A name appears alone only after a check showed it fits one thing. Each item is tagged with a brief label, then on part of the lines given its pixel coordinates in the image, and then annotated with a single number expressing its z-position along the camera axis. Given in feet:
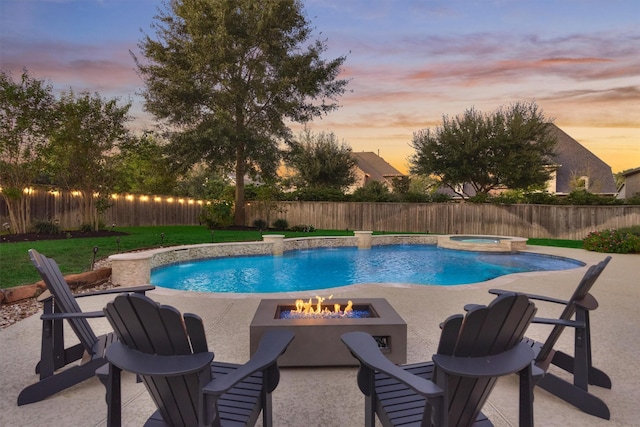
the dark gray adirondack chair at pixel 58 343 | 9.18
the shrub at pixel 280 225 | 64.91
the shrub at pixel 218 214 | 61.36
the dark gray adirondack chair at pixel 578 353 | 9.02
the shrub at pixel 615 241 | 40.73
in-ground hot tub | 45.11
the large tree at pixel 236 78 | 58.49
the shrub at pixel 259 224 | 63.53
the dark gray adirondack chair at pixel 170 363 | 5.51
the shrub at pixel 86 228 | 44.36
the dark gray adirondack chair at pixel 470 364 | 5.44
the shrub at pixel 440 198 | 68.49
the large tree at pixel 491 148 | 76.33
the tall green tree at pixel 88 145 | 41.04
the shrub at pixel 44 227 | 40.04
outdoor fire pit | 10.98
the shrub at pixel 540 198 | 60.90
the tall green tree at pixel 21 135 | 36.76
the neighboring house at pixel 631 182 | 85.57
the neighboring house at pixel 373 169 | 139.03
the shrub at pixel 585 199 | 58.95
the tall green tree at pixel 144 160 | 47.24
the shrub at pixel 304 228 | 62.64
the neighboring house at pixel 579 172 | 103.56
